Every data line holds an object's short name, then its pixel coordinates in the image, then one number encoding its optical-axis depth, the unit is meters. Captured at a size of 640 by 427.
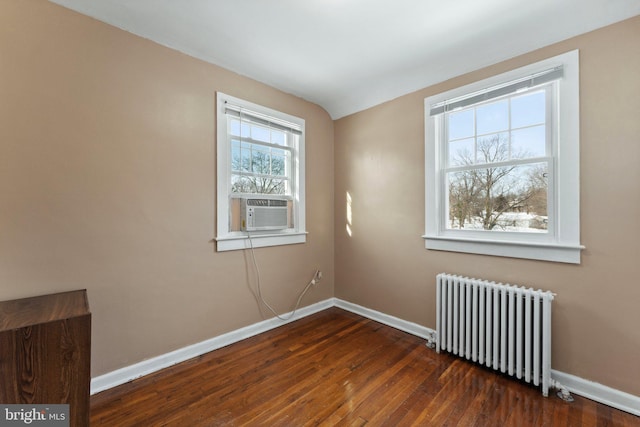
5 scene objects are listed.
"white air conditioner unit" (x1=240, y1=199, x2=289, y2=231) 2.54
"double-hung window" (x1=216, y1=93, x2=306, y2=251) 2.43
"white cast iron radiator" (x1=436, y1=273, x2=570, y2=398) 1.83
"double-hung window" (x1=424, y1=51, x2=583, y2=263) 1.86
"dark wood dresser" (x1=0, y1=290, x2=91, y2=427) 1.22
